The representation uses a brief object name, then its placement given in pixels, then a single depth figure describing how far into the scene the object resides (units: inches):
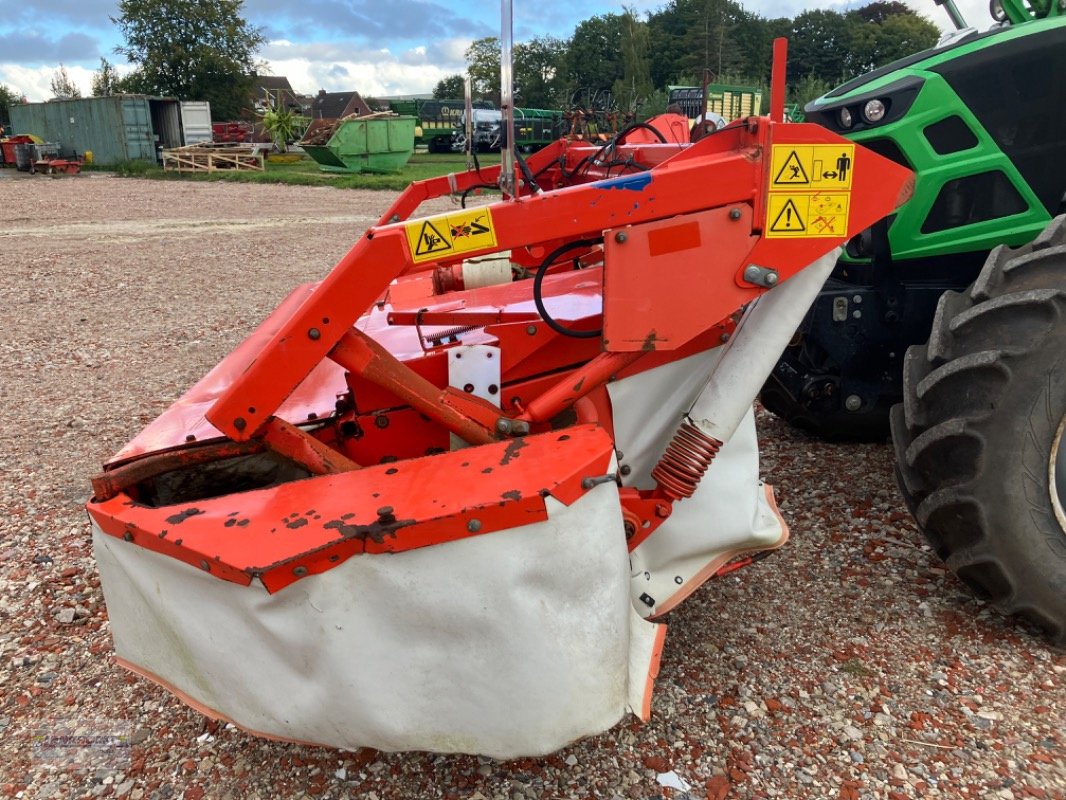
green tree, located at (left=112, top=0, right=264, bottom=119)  1568.7
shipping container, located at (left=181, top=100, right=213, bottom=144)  1135.3
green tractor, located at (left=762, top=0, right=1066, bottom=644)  85.2
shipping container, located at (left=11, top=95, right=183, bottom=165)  1069.1
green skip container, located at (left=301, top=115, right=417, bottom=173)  882.0
